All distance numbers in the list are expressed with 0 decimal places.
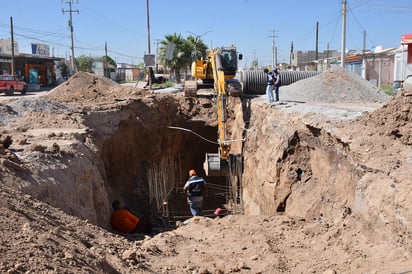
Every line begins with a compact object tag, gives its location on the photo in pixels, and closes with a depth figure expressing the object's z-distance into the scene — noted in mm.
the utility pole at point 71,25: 55303
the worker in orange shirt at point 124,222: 11680
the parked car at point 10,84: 36531
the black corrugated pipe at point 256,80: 23656
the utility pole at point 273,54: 72700
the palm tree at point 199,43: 43253
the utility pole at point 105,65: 61703
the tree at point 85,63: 78688
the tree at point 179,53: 42094
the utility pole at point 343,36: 29930
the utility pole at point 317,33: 56438
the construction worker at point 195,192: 14297
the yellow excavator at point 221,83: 15920
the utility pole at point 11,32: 46869
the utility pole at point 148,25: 45681
